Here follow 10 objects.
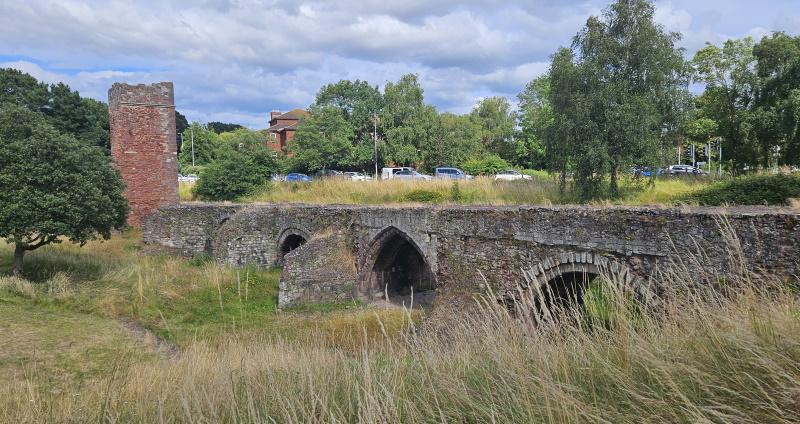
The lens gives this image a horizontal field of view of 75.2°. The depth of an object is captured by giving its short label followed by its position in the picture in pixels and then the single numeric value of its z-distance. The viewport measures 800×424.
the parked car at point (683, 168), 31.06
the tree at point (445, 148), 40.03
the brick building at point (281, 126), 60.25
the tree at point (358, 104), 38.72
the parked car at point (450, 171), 35.24
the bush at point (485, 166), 39.72
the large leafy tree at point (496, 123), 49.15
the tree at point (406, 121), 38.09
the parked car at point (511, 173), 34.22
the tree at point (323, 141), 36.12
